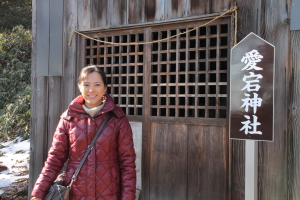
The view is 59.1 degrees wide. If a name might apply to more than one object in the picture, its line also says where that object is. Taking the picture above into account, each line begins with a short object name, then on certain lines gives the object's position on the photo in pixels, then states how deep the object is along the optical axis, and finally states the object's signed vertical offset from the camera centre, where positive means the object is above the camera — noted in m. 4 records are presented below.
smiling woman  2.93 -0.62
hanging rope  3.52 +0.97
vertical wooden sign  2.72 +0.07
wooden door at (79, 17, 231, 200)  3.75 -0.21
